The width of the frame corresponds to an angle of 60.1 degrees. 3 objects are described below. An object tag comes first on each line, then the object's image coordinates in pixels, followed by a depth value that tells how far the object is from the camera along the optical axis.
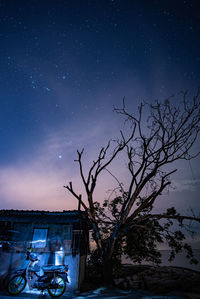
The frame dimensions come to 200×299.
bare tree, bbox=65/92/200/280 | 10.45
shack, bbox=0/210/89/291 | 10.41
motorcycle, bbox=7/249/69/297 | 8.16
